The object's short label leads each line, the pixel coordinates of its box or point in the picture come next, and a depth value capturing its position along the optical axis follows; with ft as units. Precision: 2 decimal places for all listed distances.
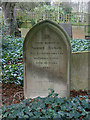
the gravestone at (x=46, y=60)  8.80
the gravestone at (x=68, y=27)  28.27
